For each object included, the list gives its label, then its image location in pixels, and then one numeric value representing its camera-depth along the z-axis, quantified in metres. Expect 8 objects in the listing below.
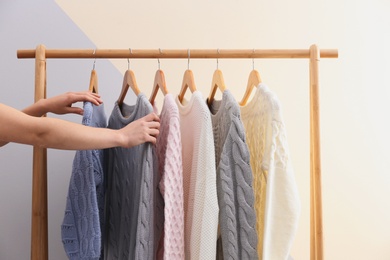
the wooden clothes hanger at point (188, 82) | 1.54
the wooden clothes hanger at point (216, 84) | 1.56
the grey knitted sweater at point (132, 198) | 1.37
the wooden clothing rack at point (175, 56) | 1.58
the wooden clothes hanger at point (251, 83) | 1.55
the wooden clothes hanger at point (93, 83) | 1.62
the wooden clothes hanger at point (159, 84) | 1.54
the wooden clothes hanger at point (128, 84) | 1.59
